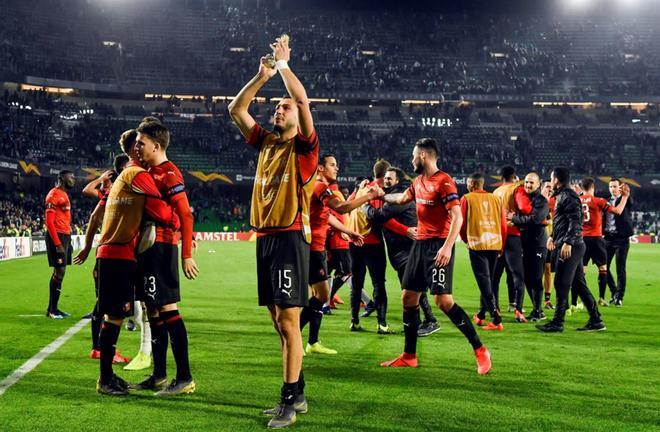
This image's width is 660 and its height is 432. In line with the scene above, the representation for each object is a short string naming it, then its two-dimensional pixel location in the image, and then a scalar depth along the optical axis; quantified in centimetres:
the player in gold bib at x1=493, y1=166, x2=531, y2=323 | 1184
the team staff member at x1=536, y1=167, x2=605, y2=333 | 1055
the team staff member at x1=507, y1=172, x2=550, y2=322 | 1170
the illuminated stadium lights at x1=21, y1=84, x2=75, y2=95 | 5703
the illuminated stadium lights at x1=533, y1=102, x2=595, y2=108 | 6309
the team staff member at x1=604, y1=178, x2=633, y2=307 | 1448
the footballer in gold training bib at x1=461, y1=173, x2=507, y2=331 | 1073
